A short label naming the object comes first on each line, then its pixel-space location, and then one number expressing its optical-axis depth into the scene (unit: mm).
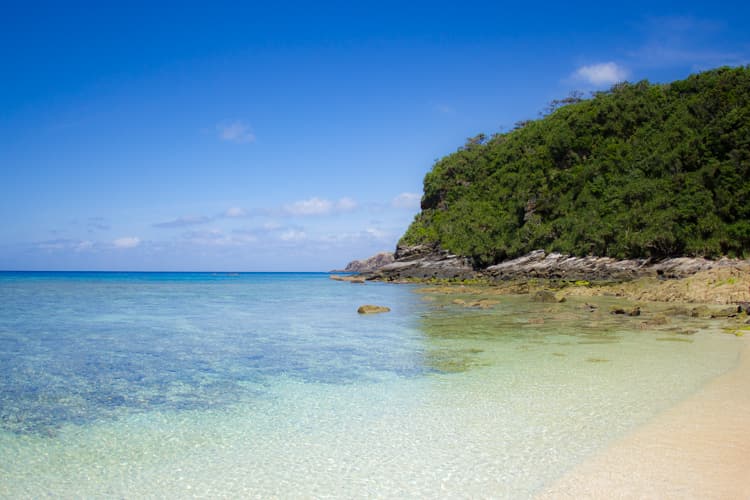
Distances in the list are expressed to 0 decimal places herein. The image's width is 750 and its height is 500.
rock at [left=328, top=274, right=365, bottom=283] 68688
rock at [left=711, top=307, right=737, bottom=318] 18266
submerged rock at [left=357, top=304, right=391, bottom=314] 23031
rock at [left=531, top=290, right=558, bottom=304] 27359
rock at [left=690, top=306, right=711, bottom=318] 18753
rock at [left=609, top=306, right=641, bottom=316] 19484
